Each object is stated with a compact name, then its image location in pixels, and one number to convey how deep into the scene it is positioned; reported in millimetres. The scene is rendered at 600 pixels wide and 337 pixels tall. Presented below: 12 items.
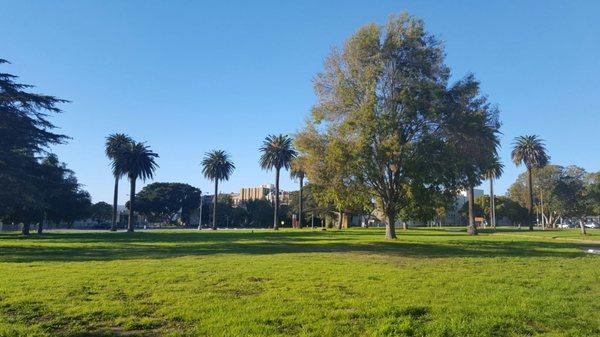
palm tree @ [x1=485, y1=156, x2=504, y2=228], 35938
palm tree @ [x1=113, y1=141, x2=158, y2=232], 85562
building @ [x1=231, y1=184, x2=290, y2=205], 171575
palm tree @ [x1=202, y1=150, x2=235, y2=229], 111438
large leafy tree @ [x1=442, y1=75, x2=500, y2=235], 33844
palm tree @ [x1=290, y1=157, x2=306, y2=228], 36031
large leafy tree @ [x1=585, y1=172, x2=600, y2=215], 75000
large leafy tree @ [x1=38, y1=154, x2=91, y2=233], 59531
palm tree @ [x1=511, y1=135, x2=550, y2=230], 98875
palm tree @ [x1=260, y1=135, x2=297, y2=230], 99438
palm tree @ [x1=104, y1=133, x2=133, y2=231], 86562
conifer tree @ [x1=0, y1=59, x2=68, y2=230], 35125
